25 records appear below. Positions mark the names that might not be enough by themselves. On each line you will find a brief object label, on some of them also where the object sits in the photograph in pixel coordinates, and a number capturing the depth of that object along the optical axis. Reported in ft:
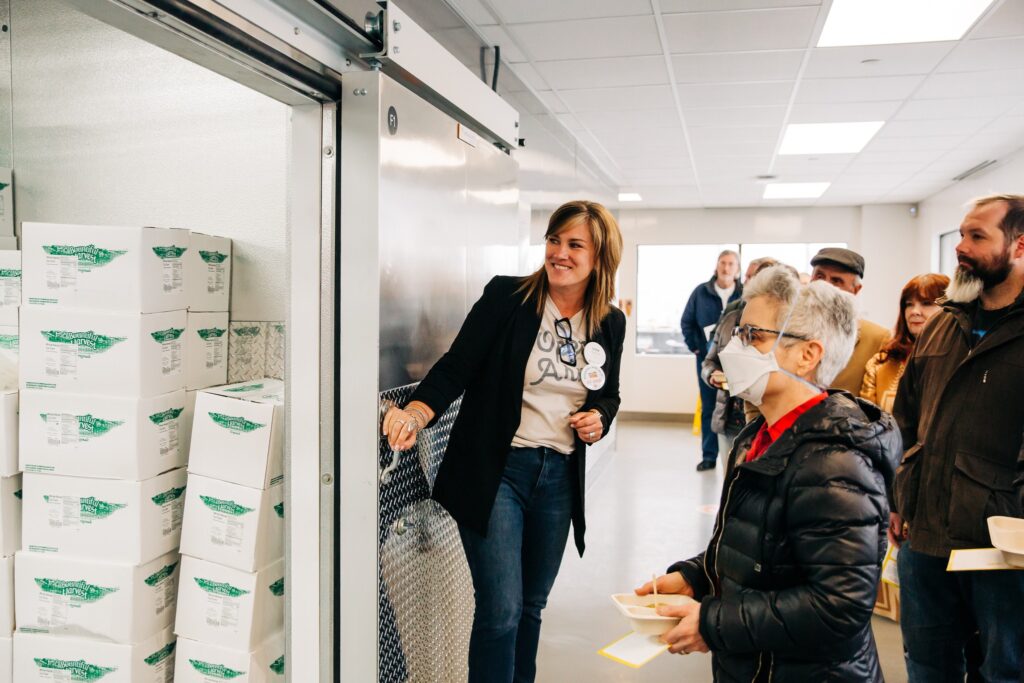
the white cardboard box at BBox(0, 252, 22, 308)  8.07
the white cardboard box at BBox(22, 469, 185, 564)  7.38
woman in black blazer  6.95
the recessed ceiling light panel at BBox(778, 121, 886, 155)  18.19
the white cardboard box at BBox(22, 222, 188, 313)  7.28
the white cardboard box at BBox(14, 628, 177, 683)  7.39
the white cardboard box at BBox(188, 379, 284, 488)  7.23
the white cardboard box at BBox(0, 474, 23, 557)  7.57
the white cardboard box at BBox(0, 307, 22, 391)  7.87
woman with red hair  10.07
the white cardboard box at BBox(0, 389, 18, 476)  7.48
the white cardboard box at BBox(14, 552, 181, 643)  7.36
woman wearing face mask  4.10
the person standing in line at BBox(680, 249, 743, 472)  22.17
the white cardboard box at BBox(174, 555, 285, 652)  7.28
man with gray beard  6.41
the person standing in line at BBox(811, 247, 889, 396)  10.56
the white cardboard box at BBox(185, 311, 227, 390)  7.99
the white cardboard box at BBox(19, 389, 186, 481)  7.31
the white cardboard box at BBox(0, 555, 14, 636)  7.53
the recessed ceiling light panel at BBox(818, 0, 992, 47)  10.74
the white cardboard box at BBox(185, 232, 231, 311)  7.92
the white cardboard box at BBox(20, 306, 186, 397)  7.30
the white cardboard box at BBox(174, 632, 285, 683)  7.30
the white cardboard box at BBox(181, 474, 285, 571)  7.25
